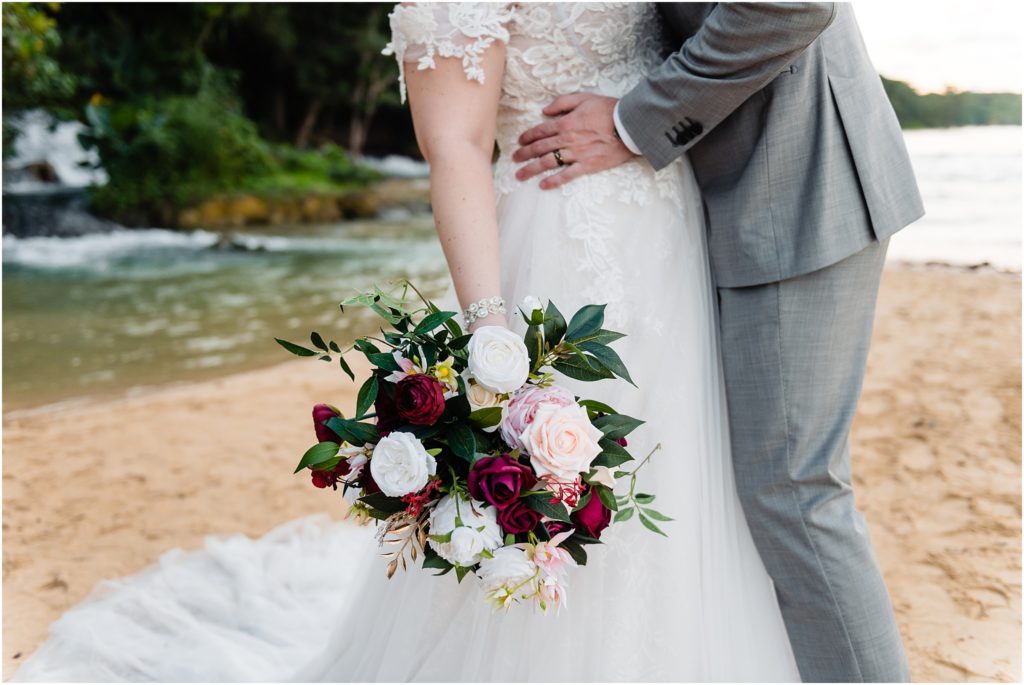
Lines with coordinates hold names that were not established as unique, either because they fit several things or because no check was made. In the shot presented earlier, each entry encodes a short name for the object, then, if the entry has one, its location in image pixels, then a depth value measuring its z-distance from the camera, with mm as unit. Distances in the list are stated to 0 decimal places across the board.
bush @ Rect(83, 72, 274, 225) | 15391
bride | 1577
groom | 1604
